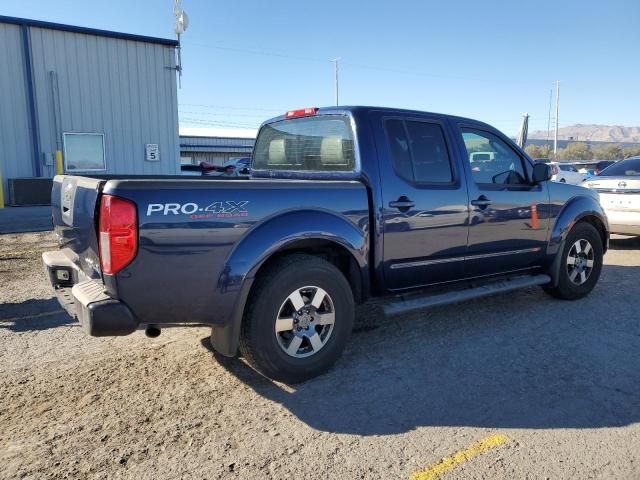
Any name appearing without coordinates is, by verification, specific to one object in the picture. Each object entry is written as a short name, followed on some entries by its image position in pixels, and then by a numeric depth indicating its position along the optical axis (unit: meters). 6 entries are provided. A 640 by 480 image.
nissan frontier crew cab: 3.00
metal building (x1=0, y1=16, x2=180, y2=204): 15.67
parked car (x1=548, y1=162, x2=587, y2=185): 25.48
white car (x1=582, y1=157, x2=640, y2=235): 8.28
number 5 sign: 17.84
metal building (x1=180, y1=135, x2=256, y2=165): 49.88
